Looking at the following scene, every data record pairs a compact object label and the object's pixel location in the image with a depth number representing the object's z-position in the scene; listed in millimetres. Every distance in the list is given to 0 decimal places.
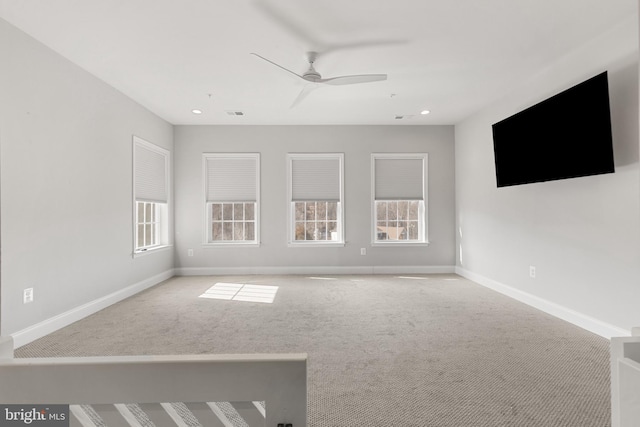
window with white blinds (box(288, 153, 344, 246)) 5641
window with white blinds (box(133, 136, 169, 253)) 4457
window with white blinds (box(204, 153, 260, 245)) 5586
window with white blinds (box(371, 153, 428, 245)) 5668
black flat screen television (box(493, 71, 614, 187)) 2656
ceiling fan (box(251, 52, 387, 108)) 3037
